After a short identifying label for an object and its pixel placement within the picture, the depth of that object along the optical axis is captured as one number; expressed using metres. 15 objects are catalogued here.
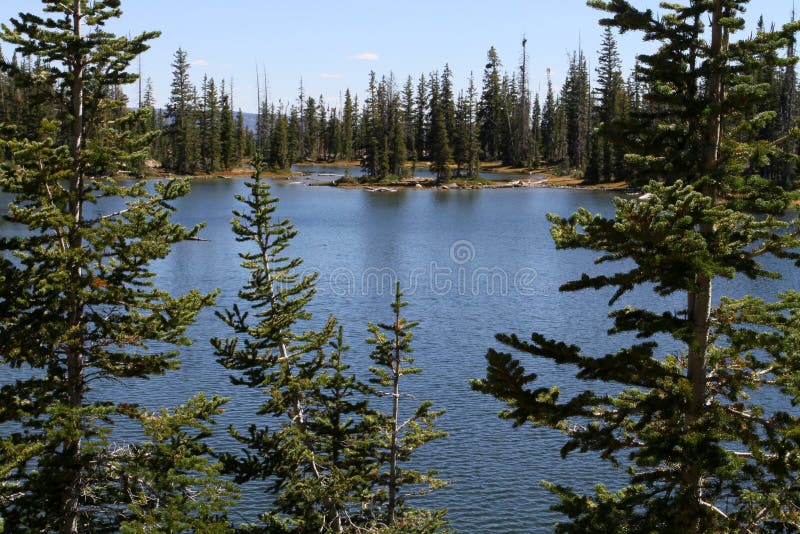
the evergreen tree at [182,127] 125.94
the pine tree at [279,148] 135.50
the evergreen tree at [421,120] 149.88
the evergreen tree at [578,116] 125.94
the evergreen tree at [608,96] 105.75
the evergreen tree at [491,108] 146.50
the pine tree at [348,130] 164.62
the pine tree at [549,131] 148.38
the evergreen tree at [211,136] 131.12
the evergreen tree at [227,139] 134.38
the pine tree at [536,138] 141.88
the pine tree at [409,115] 154.38
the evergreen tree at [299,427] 16.11
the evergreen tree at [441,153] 105.31
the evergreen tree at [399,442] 16.29
